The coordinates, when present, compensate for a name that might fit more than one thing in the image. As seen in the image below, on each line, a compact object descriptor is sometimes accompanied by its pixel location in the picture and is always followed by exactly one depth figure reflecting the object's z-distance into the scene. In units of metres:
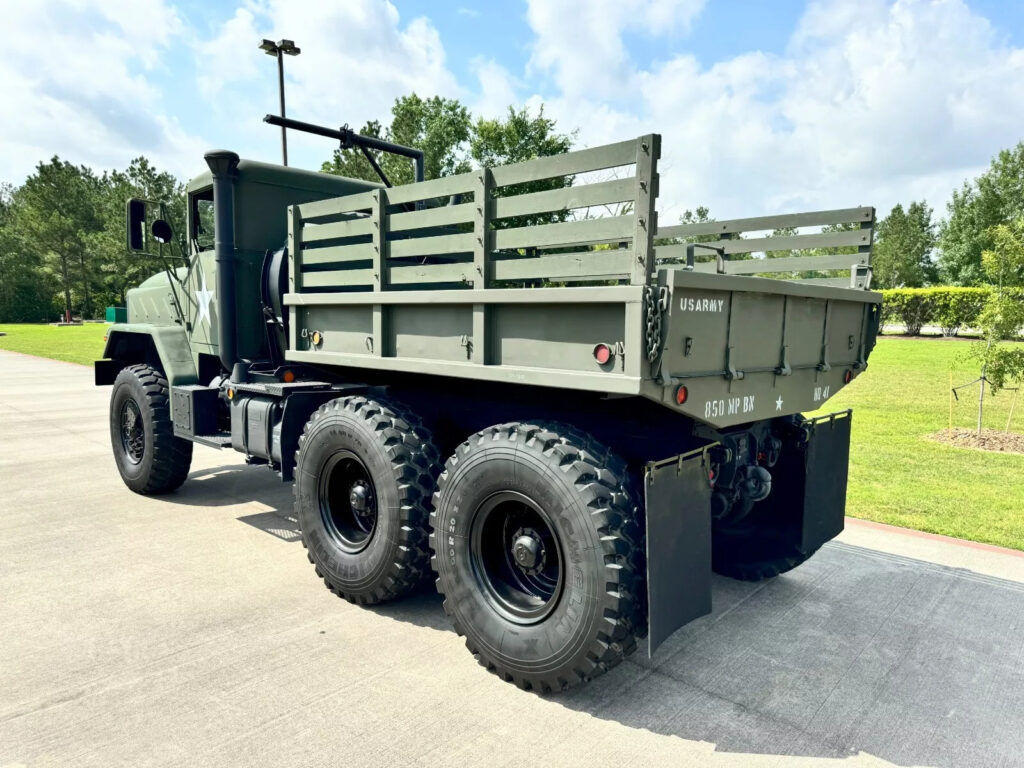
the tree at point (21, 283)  53.84
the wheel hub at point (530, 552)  3.31
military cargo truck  2.95
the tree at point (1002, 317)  9.27
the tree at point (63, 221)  52.47
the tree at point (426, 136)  24.27
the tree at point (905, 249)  47.44
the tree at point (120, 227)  45.16
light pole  18.62
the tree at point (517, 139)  22.69
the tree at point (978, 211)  35.25
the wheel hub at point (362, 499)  4.20
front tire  6.09
